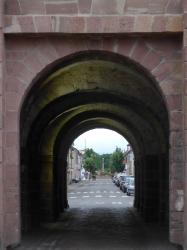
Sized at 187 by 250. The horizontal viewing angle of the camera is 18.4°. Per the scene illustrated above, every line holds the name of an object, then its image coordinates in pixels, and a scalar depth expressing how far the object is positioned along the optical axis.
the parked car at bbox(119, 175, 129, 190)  51.32
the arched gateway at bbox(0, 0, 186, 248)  10.64
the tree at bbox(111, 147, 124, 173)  115.62
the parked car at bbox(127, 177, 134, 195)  43.15
